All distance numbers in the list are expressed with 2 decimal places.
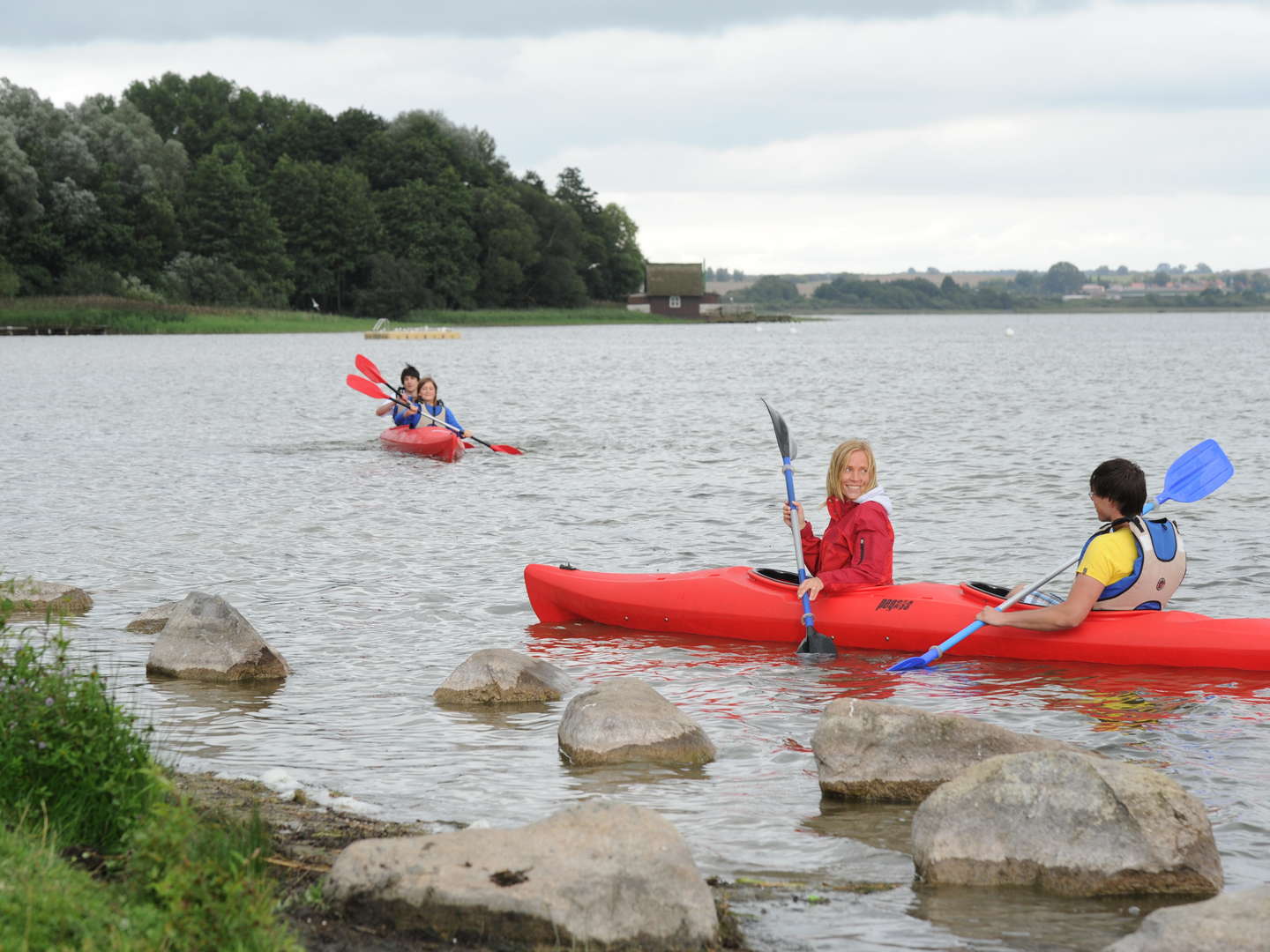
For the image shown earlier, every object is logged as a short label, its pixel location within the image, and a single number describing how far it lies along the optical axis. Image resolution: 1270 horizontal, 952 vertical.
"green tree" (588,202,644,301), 103.31
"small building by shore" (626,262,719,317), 110.81
